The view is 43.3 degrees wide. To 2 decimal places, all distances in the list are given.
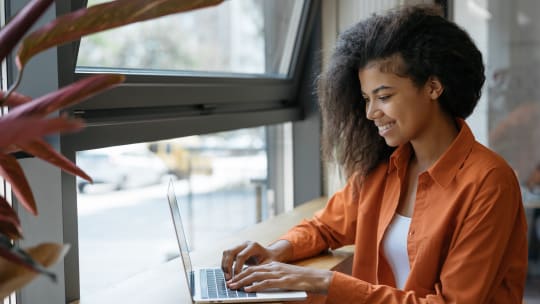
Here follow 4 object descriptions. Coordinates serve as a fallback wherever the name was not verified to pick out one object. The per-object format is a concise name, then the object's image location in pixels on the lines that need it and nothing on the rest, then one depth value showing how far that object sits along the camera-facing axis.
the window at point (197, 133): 1.85
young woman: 1.66
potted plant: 0.79
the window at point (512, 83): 3.30
